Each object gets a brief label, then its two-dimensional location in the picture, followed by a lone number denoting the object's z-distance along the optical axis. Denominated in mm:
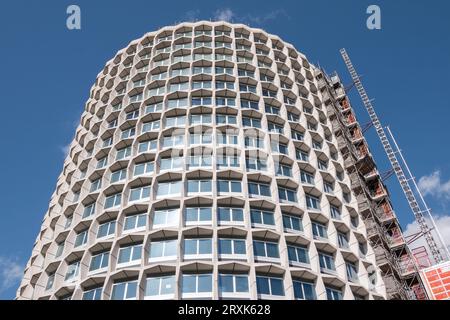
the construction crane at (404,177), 58394
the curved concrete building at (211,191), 34500
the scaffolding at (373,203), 49062
